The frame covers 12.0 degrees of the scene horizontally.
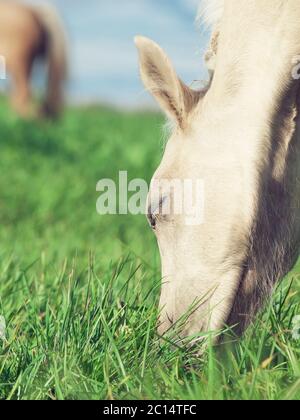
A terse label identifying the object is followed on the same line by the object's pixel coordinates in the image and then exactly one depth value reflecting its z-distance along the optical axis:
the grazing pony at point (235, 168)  4.18
